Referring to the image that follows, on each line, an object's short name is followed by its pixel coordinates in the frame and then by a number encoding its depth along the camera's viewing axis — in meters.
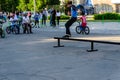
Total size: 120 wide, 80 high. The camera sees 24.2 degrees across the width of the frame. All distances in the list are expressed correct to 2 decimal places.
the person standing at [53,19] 26.61
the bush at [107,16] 35.62
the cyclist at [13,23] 21.01
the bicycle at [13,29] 21.00
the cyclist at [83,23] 19.22
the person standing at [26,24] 20.90
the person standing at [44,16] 28.40
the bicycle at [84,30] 19.27
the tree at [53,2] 47.45
